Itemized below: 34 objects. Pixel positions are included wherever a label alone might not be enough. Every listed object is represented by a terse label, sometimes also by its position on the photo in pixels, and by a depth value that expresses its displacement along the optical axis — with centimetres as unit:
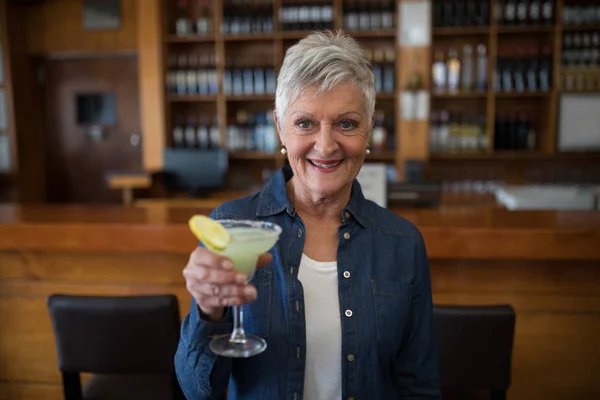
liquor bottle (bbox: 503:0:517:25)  495
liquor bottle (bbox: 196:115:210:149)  551
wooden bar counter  197
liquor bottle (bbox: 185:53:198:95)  543
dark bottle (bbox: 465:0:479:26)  494
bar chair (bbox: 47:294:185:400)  160
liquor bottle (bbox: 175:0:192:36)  543
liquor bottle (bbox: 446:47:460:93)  505
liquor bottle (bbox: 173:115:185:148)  558
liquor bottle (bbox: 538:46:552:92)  497
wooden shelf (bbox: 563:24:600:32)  484
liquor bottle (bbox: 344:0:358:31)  512
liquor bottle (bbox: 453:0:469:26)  498
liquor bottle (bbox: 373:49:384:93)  517
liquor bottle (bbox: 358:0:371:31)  512
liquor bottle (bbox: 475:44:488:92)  505
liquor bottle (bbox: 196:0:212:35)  537
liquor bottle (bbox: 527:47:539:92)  500
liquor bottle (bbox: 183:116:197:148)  555
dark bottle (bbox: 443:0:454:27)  499
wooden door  604
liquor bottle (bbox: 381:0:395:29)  509
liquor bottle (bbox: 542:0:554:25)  487
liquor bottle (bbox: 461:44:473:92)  511
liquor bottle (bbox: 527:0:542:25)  493
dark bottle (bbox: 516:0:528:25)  492
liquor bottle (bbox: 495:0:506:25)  499
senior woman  113
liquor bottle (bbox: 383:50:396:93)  514
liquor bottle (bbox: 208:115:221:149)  549
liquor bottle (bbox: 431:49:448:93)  507
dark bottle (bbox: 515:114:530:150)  515
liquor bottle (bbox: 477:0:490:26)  494
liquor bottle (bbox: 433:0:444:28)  500
